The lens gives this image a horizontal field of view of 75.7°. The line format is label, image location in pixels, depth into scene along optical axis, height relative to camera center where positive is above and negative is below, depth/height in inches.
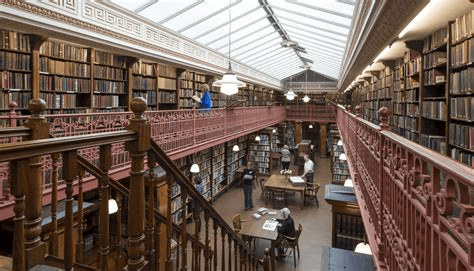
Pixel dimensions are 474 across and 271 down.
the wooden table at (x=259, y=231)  248.1 -91.1
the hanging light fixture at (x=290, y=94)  456.1 +45.2
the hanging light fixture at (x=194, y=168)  281.3 -39.8
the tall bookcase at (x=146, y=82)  260.8 +38.3
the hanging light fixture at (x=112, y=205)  145.2 -38.4
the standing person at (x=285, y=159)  510.6 -57.6
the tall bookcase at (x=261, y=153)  576.1 -53.5
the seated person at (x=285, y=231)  270.1 -94.2
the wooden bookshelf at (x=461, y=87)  128.1 +16.6
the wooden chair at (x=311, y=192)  406.8 -93.5
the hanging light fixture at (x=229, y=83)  185.6 +25.5
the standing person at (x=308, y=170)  425.1 -64.6
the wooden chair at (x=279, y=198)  404.5 -100.0
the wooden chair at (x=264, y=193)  427.5 -98.3
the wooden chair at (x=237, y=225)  262.4 -87.7
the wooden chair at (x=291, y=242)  258.8 -101.5
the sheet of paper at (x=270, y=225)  267.1 -89.8
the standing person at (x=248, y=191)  376.8 -82.7
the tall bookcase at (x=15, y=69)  155.3 +29.7
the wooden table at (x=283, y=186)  387.3 -79.7
